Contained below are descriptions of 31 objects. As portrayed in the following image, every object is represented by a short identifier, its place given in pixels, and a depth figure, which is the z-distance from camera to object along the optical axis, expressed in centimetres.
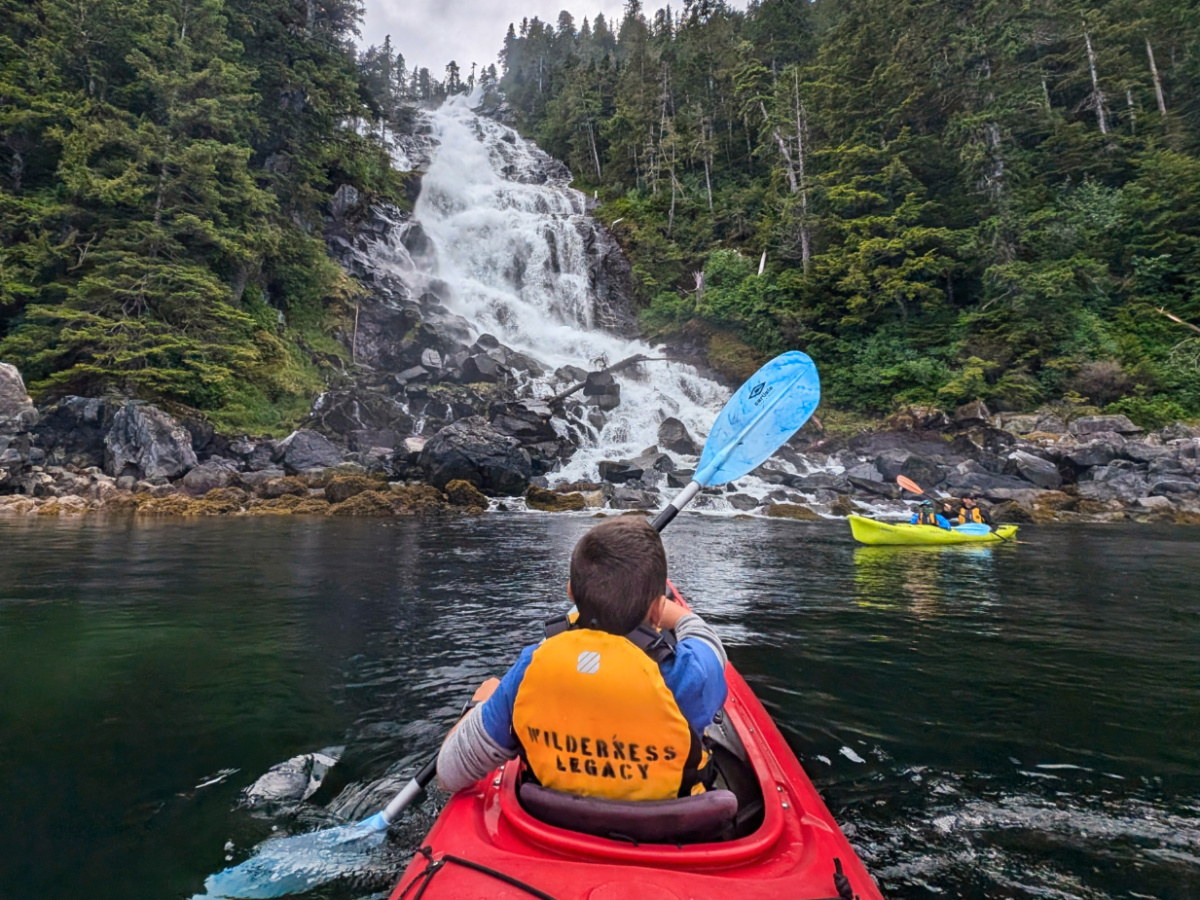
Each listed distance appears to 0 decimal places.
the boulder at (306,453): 1641
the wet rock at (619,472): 1644
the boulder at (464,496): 1505
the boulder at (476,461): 1584
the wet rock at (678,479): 1597
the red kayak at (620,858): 127
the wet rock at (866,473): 1651
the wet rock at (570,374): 2262
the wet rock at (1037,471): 1493
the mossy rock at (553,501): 1486
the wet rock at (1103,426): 1622
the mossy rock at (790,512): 1420
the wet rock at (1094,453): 1503
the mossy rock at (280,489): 1454
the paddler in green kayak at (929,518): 1084
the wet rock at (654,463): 1686
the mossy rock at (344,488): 1437
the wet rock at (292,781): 254
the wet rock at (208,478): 1461
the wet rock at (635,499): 1422
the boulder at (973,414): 1841
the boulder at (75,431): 1424
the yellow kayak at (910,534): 1012
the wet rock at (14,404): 1384
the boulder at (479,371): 2212
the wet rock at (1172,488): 1370
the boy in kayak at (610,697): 140
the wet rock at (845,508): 1459
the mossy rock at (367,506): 1362
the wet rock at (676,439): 1911
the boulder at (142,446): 1457
